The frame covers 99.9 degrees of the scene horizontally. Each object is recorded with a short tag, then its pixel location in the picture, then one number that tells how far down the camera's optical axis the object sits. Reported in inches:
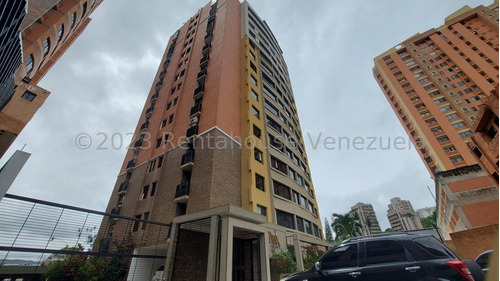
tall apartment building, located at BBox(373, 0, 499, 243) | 1044.5
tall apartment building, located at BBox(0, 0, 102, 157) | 876.0
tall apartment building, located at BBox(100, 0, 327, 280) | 463.8
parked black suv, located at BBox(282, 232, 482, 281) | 171.6
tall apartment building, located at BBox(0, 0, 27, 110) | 292.4
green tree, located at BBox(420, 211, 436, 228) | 2628.0
